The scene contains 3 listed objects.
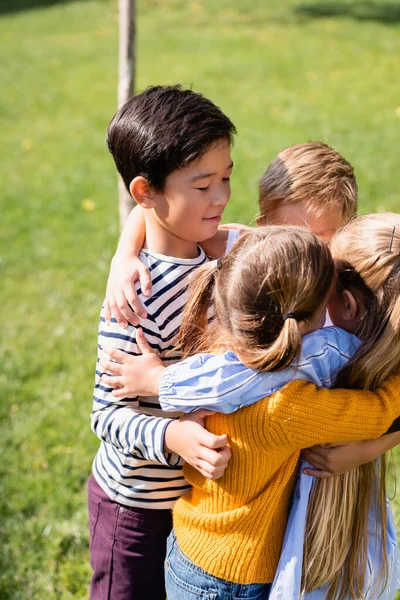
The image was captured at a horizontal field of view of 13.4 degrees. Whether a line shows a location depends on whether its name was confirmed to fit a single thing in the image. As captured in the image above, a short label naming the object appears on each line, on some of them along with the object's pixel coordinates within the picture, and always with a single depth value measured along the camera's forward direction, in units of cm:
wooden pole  283
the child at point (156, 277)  227
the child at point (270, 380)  214
